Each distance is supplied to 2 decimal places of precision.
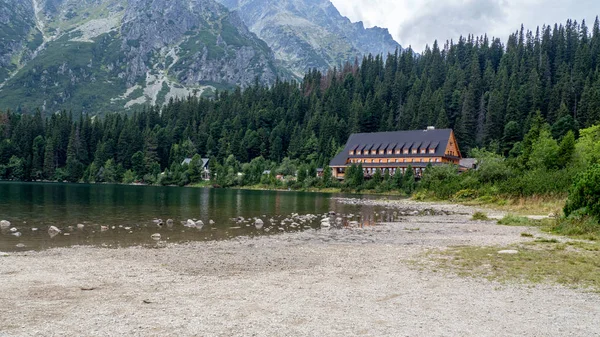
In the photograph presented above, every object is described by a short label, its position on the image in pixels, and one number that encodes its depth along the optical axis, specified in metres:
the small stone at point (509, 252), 16.80
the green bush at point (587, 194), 22.64
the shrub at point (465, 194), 57.06
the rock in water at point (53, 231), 24.68
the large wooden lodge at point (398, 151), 110.88
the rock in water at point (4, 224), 26.41
